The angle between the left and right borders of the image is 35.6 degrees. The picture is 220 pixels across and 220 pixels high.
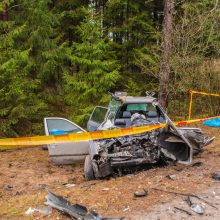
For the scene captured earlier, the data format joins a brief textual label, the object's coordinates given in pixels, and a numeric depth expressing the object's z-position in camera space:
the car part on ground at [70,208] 5.10
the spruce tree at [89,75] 14.45
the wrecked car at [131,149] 7.34
